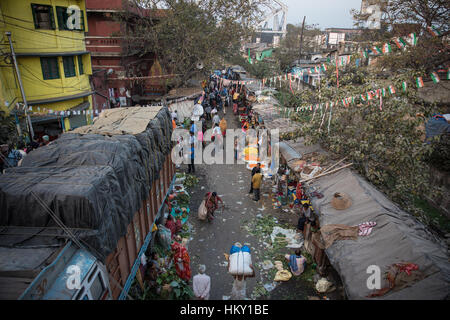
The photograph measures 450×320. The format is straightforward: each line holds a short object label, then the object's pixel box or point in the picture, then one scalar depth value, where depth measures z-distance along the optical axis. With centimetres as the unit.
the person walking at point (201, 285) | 551
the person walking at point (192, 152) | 1203
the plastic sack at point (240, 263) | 562
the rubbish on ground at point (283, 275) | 667
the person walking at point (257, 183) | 1003
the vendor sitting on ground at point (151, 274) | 612
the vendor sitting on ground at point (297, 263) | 676
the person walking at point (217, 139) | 1471
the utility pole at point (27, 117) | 1112
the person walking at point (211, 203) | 898
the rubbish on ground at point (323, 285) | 621
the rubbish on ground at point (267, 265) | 707
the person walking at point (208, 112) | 2045
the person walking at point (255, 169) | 1045
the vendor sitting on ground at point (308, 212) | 745
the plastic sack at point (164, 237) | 739
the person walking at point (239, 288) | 582
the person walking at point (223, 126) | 1620
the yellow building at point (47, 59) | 1283
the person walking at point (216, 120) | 1758
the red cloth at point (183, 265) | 642
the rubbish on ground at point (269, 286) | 646
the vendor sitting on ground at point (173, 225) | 791
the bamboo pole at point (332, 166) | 826
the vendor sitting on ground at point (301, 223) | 800
